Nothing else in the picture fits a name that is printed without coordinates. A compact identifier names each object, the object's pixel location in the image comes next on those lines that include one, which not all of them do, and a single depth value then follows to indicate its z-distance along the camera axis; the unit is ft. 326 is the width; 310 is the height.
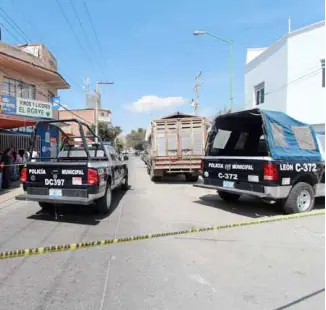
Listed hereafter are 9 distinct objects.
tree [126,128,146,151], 370.20
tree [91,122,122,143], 183.01
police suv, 23.09
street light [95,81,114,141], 116.52
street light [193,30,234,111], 69.26
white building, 52.13
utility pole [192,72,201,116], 124.41
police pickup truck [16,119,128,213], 21.66
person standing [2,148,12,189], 39.37
